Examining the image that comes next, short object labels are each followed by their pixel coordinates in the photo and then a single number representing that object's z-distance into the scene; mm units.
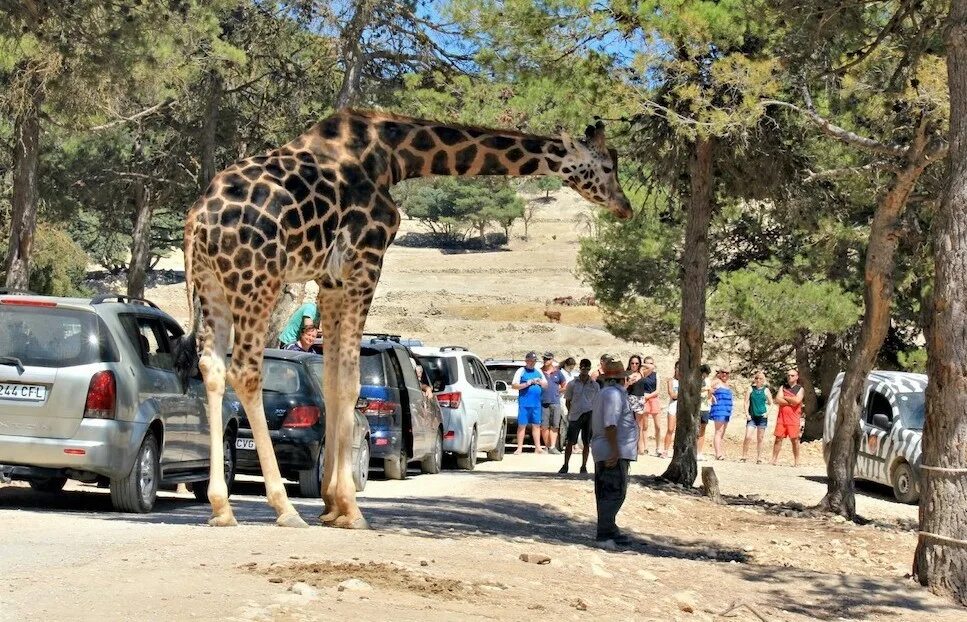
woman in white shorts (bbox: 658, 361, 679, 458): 28875
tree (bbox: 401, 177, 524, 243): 104688
